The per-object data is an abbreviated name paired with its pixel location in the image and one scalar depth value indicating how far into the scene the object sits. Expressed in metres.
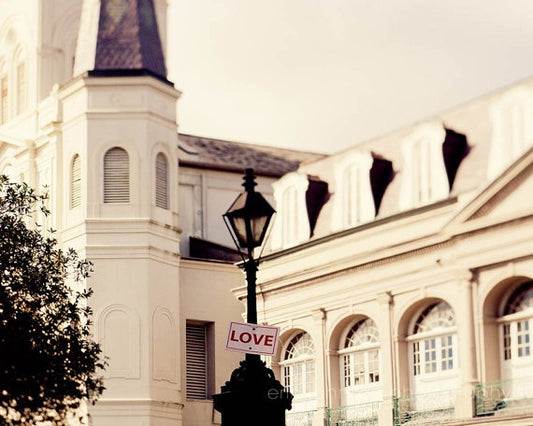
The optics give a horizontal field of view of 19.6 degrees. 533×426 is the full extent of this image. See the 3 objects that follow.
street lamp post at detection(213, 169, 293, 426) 19.44
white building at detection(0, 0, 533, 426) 38.81
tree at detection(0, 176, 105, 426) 35.84
